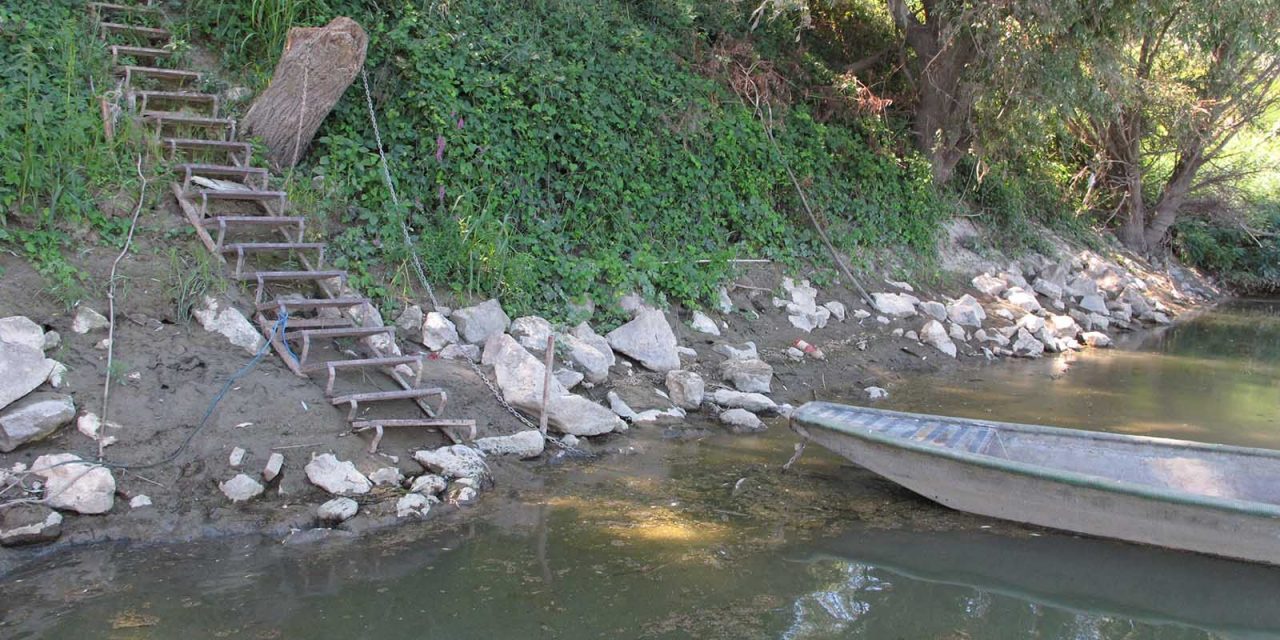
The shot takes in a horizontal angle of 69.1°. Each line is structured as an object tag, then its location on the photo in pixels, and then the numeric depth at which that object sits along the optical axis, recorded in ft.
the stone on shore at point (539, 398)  22.40
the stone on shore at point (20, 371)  16.67
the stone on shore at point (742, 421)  24.82
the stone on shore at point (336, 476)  17.81
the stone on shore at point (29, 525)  15.28
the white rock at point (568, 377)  23.88
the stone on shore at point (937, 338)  35.22
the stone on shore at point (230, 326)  20.13
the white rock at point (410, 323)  23.85
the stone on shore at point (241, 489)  17.19
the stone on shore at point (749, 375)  27.35
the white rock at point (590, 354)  24.97
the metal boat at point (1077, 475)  16.65
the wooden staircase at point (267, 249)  20.40
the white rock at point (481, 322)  24.61
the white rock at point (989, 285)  42.96
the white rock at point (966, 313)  38.11
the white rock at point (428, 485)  18.43
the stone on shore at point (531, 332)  25.08
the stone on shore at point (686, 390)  25.70
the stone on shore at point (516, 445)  20.83
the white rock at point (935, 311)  37.52
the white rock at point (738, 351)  29.25
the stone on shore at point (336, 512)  17.17
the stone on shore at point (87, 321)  18.81
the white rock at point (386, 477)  18.44
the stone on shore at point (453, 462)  19.22
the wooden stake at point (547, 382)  22.07
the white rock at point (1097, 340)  41.70
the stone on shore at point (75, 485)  16.03
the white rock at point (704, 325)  30.25
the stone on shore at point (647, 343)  26.96
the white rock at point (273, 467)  17.61
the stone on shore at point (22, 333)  17.57
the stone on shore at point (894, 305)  36.47
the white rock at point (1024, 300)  42.09
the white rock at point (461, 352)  23.52
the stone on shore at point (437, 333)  23.81
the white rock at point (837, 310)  35.06
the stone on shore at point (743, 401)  25.99
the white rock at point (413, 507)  17.69
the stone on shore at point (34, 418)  16.34
